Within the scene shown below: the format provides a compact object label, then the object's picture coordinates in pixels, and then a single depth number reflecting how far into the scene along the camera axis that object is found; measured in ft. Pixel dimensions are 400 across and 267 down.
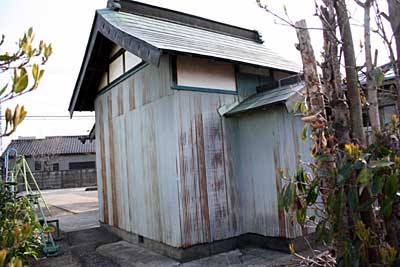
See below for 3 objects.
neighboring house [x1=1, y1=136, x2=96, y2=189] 84.07
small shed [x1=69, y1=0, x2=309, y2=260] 16.20
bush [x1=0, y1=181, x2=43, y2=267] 11.84
